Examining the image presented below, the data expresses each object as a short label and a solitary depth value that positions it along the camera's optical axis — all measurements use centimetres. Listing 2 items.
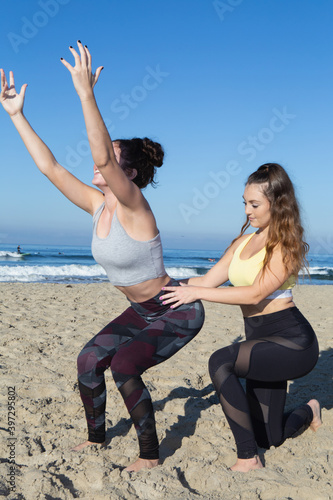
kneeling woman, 280
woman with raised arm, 262
